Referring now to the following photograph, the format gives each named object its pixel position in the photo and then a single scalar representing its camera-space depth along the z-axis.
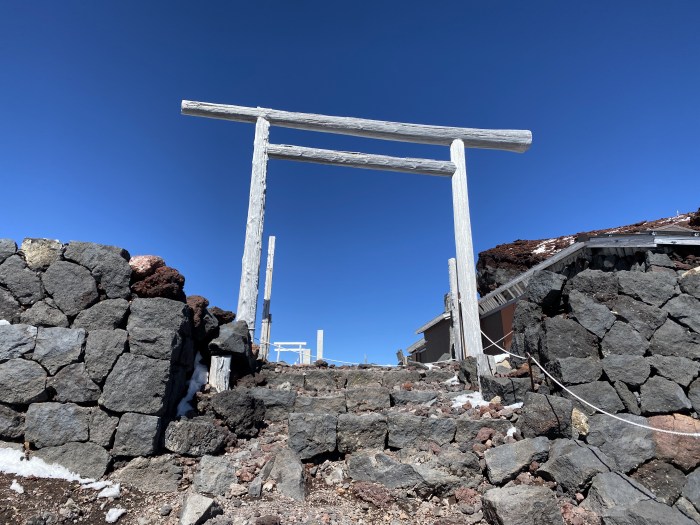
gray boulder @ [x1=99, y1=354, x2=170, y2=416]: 4.38
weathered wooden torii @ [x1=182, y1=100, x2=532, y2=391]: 7.38
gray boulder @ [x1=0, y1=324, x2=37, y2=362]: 4.41
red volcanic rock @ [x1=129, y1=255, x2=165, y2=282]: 5.12
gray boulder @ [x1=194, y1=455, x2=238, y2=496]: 4.04
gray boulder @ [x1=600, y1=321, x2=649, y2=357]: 4.98
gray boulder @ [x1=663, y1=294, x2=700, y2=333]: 5.08
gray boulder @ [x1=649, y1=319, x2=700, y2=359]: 4.96
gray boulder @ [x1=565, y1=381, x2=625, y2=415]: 4.70
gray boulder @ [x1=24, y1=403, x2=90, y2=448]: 4.17
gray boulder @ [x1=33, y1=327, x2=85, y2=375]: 4.46
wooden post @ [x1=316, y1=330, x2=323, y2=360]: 16.45
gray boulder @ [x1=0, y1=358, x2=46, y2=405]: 4.27
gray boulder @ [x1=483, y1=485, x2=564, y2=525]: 3.50
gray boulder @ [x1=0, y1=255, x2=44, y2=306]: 4.74
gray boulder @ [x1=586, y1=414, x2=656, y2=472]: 4.34
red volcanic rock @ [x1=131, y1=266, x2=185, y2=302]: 5.04
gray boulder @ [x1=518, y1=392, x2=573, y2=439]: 4.44
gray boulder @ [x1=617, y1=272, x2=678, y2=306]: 5.25
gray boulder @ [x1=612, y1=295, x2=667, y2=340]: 5.08
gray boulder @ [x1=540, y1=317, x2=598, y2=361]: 5.05
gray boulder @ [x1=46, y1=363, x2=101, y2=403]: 4.38
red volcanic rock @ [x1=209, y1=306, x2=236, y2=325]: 6.63
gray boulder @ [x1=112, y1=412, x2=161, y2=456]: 4.23
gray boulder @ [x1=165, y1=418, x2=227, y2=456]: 4.46
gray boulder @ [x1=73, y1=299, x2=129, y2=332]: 4.73
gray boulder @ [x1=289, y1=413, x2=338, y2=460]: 4.54
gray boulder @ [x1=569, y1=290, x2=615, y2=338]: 5.12
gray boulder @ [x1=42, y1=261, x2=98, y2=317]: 4.76
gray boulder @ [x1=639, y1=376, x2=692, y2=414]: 4.64
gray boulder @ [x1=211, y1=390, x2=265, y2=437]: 4.92
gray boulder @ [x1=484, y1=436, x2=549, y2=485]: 4.13
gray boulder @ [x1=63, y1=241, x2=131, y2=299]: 4.92
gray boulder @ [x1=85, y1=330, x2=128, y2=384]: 4.48
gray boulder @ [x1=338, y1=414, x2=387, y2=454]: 4.66
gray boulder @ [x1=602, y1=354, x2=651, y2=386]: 4.81
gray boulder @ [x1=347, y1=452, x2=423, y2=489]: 4.18
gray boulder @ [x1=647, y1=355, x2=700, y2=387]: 4.80
